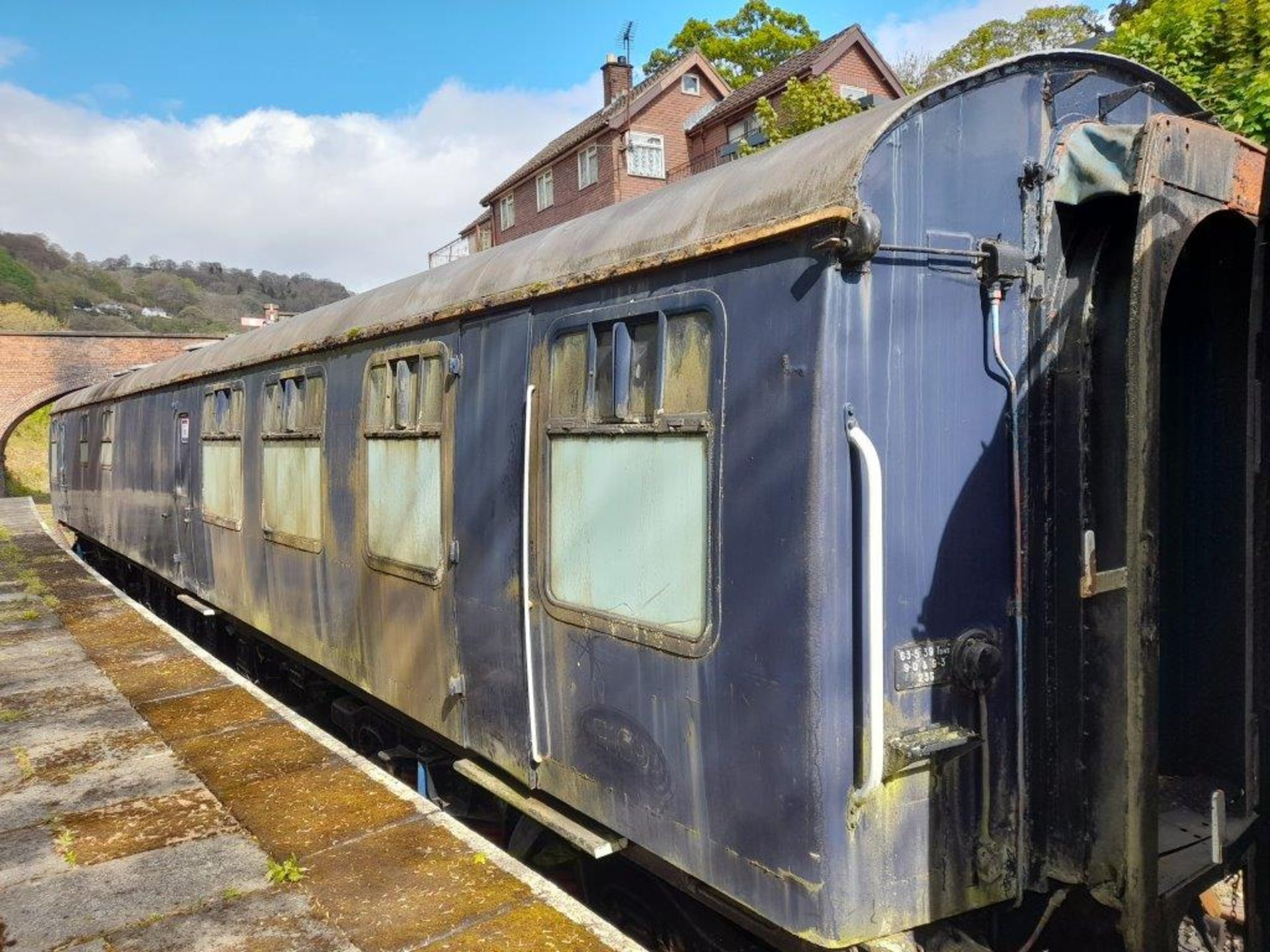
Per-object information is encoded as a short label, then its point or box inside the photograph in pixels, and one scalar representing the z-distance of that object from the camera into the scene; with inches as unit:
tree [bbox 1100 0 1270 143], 269.7
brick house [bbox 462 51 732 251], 1147.3
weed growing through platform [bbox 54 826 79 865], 143.9
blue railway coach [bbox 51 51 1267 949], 102.6
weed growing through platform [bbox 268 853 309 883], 134.0
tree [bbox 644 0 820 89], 1621.6
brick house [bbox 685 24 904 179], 1059.9
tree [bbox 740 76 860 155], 558.6
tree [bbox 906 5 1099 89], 1498.5
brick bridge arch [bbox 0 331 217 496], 1264.8
